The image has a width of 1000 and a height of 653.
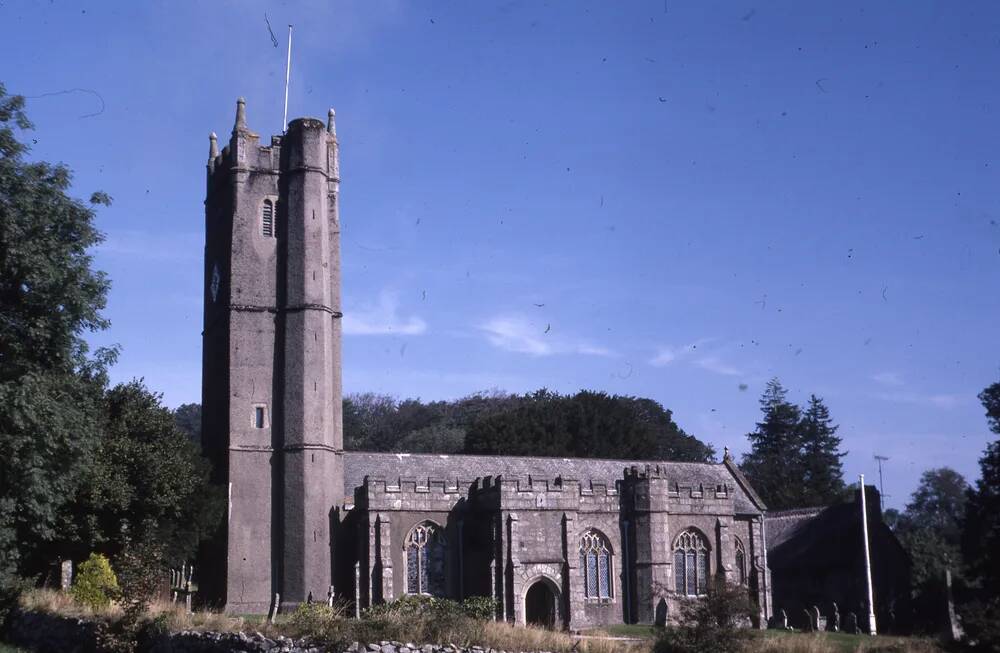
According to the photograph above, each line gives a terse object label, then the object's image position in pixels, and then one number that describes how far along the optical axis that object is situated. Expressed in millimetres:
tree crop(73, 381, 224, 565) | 34219
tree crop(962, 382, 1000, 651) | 38281
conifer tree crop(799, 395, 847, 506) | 84338
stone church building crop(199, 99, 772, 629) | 40094
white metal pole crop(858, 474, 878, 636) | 38962
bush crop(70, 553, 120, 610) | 25067
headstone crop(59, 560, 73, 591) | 33144
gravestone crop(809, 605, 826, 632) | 40750
